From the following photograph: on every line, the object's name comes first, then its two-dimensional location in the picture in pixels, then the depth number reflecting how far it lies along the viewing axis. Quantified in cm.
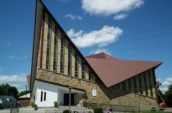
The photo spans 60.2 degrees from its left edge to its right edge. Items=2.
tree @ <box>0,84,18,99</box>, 5735
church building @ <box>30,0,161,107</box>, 2386
